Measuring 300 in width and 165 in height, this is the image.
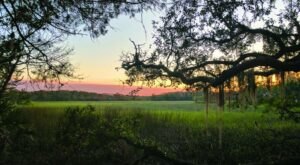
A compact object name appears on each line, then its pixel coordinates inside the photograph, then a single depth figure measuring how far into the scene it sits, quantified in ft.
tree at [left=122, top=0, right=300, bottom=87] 13.96
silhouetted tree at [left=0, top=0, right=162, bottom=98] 7.26
